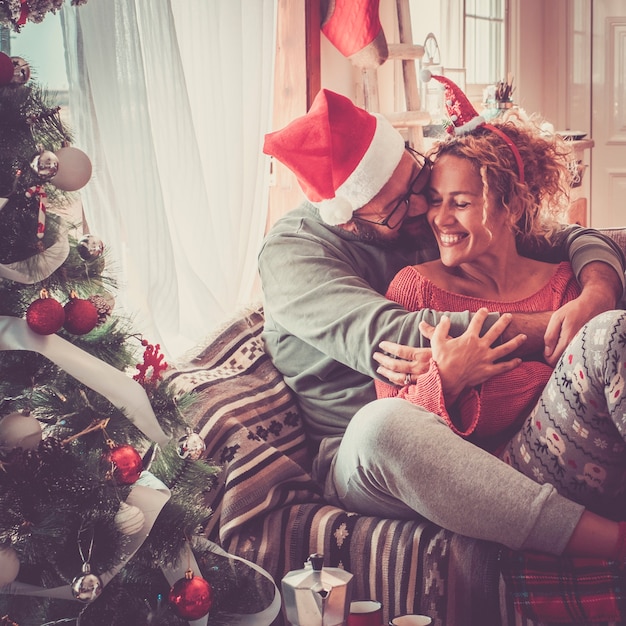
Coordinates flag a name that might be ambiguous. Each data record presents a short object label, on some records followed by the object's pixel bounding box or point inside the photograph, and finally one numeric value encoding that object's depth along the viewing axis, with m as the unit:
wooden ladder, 3.46
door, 5.60
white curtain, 2.09
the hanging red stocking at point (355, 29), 3.20
